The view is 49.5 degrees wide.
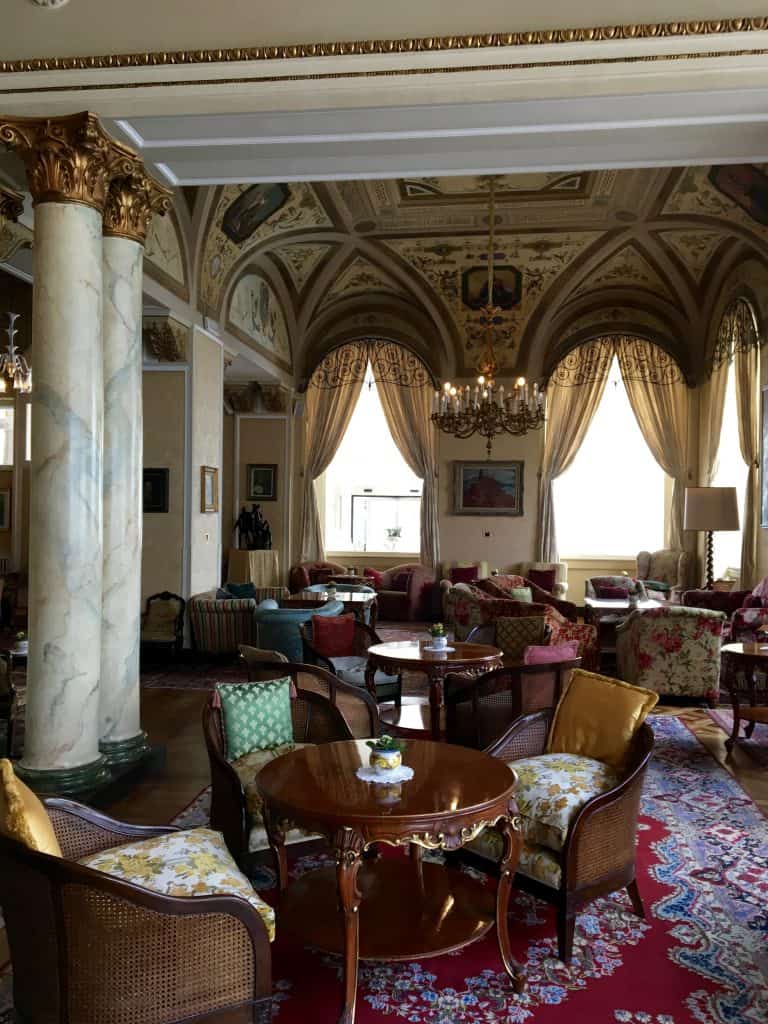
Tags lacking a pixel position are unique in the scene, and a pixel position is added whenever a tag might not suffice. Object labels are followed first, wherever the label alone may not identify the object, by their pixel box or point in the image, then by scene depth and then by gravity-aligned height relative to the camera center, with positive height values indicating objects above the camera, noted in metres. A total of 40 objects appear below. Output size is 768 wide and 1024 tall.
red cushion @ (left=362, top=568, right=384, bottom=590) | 13.37 -0.94
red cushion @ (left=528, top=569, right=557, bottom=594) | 12.78 -0.92
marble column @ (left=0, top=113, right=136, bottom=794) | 4.59 +0.40
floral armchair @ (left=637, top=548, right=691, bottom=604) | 12.64 -0.77
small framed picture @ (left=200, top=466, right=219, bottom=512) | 9.50 +0.35
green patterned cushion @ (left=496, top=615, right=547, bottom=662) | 5.82 -0.81
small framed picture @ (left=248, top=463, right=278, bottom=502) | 13.88 +0.62
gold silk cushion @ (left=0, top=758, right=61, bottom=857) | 2.32 -0.84
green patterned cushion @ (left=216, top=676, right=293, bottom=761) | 3.87 -0.93
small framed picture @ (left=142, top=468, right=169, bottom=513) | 9.24 +0.33
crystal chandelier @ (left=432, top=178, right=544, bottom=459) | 9.62 +1.31
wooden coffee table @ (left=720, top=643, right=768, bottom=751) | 5.90 -1.25
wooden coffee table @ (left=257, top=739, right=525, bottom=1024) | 2.67 -1.08
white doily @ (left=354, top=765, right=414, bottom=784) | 2.98 -0.93
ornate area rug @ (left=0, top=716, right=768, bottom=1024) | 2.76 -1.63
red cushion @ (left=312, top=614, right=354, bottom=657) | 6.52 -0.89
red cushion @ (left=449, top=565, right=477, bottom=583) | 13.08 -0.86
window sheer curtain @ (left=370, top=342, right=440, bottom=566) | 13.82 +1.74
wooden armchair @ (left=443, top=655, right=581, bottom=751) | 4.78 -1.07
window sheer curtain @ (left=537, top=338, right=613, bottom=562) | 13.63 +1.94
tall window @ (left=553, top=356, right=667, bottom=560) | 14.05 +0.46
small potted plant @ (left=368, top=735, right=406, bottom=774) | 3.04 -0.87
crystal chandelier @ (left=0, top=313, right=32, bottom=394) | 9.20 +1.66
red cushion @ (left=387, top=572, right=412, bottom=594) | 13.17 -1.00
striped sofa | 9.04 -1.14
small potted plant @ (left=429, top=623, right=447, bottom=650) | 5.99 -0.86
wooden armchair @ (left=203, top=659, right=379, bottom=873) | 3.51 -1.07
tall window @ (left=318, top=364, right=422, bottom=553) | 14.70 +0.49
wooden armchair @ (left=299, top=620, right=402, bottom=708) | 6.41 -1.16
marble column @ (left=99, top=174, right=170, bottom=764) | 5.10 +0.37
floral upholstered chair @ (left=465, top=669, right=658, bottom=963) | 3.14 -1.09
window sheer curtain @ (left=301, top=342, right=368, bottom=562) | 14.24 +1.77
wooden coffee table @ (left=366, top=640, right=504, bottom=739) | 5.61 -0.96
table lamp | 9.86 +0.13
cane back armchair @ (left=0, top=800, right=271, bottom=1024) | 2.23 -1.20
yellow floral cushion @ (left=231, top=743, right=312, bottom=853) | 3.52 -1.24
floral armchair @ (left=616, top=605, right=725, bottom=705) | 7.18 -1.15
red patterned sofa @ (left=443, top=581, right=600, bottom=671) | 6.02 -0.81
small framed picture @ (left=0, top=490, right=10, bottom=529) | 13.71 +0.15
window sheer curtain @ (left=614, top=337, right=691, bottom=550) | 13.41 +1.85
